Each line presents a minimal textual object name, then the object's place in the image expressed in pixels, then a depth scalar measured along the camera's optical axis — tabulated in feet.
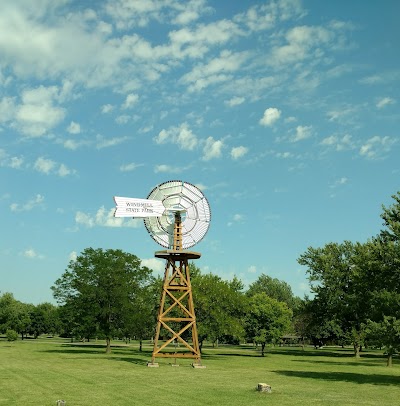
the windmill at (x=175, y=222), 139.64
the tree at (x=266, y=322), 231.91
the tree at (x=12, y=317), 356.18
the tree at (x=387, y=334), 92.68
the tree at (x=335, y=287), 226.17
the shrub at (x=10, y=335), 307.95
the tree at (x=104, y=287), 197.06
